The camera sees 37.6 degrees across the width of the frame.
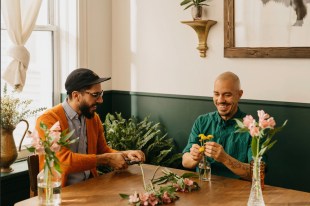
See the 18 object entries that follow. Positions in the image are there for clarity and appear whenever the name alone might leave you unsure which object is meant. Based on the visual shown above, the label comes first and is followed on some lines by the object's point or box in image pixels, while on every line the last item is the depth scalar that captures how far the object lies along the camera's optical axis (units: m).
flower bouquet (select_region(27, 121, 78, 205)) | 2.03
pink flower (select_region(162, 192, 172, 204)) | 2.22
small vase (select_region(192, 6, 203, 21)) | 3.75
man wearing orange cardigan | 2.79
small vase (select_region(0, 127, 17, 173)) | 3.17
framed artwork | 3.31
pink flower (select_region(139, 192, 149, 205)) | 2.15
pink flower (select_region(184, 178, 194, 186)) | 2.42
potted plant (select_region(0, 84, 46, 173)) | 3.16
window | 3.81
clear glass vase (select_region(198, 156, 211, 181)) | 2.62
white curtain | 3.43
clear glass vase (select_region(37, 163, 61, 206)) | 2.09
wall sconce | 3.70
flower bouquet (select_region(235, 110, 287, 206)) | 2.08
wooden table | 2.25
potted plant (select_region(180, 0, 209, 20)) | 3.75
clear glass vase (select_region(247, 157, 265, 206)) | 2.11
